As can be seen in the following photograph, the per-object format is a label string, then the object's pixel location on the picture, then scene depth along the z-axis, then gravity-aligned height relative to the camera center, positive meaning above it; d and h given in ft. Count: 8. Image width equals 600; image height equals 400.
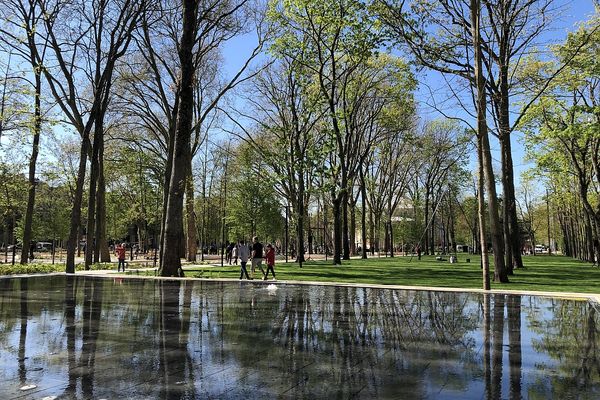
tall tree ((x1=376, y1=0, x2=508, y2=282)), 62.03 +28.47
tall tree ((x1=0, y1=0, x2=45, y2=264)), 81.76 +30.68
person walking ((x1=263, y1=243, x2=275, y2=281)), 66.49 -1.45
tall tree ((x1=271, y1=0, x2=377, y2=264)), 87.65 +38.96
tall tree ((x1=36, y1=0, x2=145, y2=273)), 81.30 +33.41
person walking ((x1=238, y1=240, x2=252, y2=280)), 67.77 -1.16
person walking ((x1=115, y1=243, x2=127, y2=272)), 91.56 -1.20
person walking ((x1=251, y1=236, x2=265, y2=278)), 67.32 -0.98
